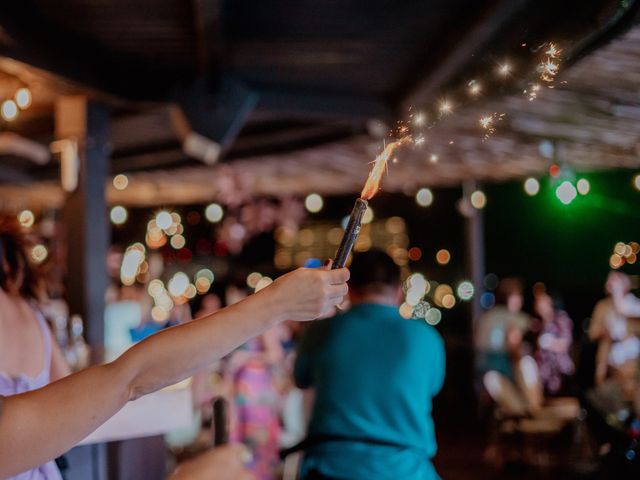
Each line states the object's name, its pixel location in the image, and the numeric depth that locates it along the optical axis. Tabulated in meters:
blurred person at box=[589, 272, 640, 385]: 5.89
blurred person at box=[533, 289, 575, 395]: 8.74
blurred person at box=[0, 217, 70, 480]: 2.28
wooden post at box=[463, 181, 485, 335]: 11.90
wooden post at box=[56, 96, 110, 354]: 6.05
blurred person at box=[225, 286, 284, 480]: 6.38
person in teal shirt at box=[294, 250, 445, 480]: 2.71
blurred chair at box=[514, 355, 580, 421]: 7.87
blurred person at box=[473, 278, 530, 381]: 8.77
